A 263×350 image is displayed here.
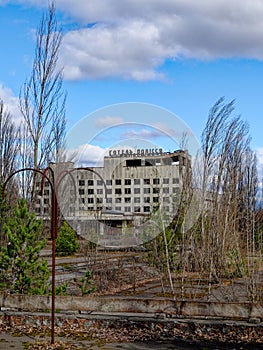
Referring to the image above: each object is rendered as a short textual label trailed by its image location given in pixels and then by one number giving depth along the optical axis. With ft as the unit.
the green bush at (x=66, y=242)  82.30
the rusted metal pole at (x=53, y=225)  21.79
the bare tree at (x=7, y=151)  82.34
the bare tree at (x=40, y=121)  57.52
